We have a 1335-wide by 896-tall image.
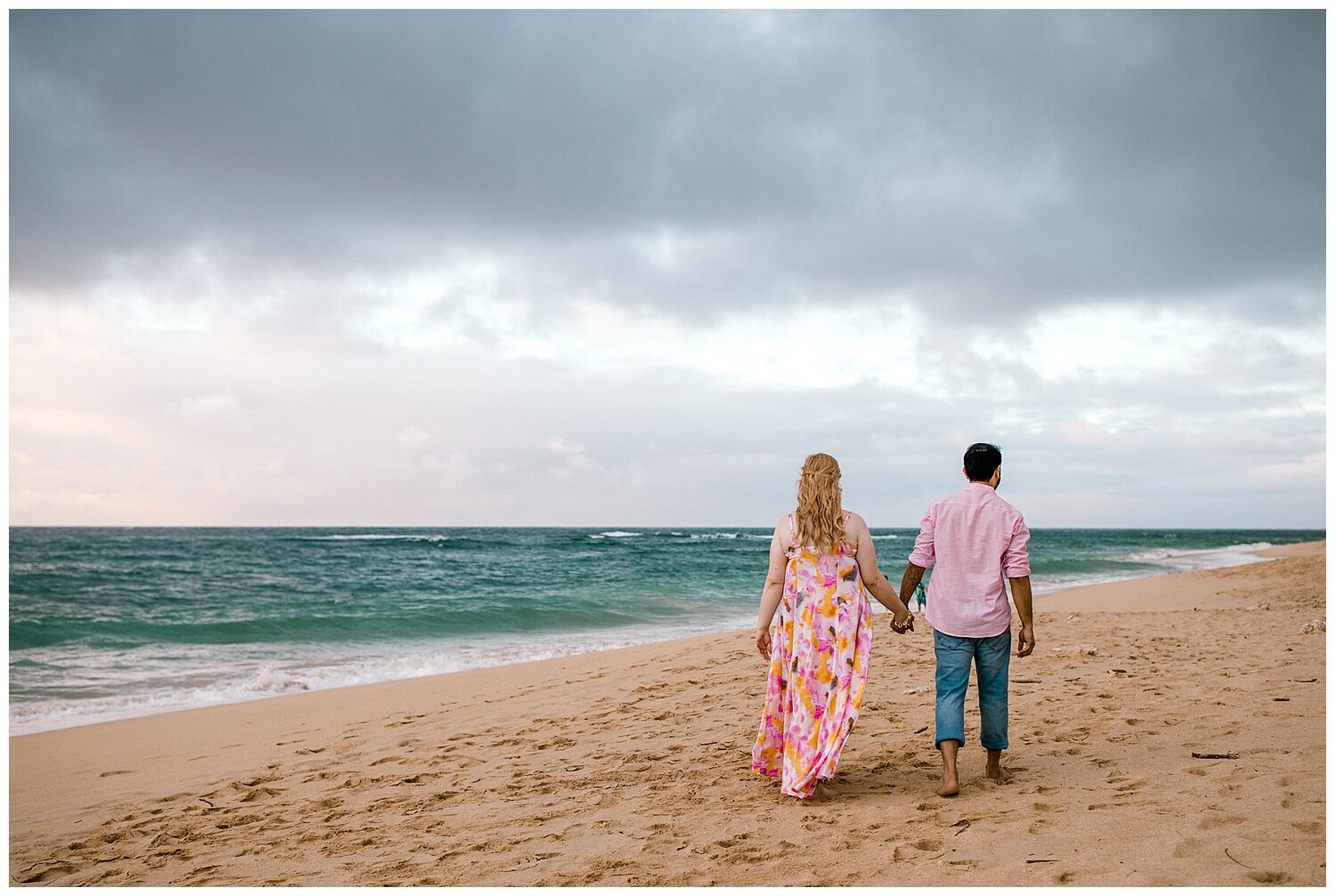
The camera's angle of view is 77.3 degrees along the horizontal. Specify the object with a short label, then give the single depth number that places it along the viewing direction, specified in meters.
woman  4.41
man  4.39
